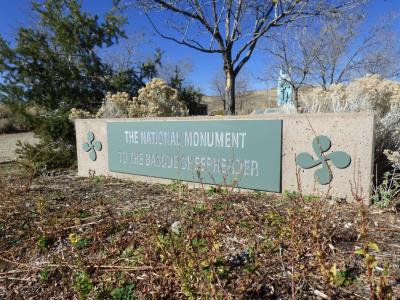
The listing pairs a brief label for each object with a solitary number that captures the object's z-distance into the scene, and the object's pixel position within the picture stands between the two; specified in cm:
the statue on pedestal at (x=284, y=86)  1905
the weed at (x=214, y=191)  371
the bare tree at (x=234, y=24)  858
